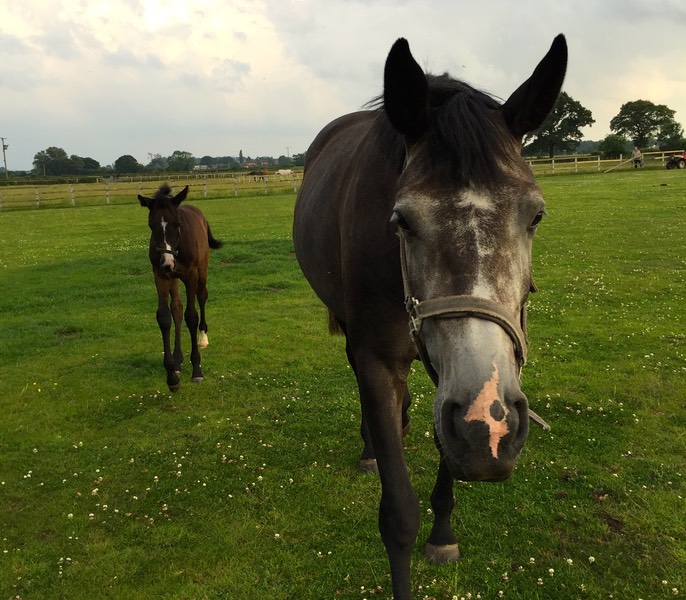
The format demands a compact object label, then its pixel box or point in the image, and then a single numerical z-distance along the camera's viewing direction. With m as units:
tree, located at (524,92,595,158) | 62.33
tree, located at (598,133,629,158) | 64.94
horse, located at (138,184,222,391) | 6.51
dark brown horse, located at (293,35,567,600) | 1.82
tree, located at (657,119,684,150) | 68.39
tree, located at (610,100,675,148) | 75.57
